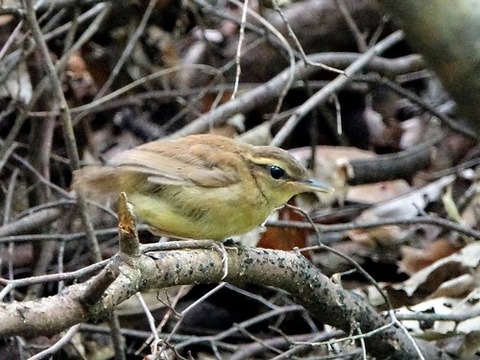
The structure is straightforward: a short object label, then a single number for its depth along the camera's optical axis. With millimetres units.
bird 3255
